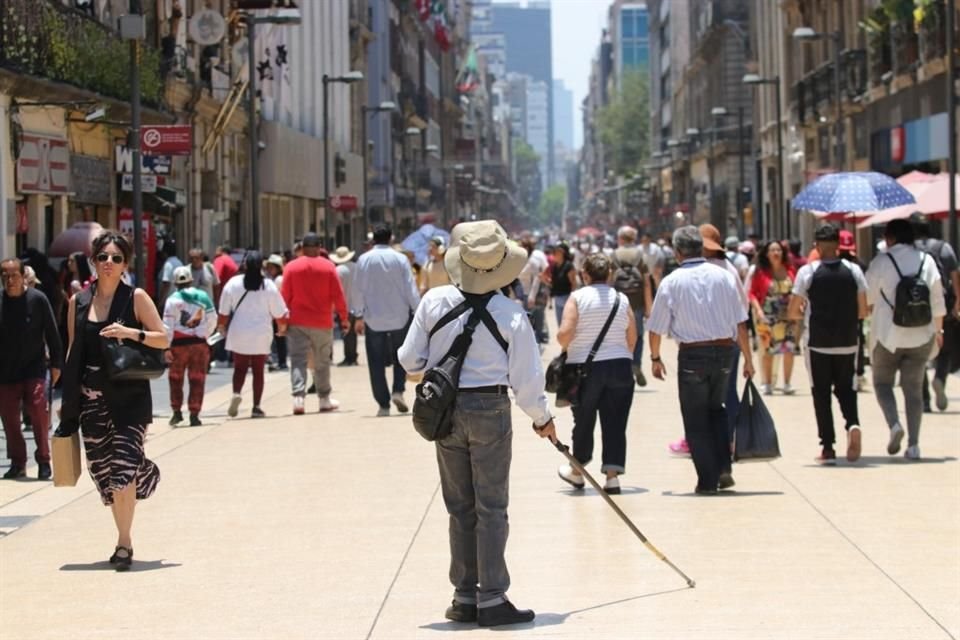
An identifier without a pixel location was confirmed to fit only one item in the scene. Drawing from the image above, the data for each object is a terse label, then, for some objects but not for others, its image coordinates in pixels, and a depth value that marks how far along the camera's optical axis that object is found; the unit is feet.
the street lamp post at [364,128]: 209.46
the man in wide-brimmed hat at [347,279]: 88.63
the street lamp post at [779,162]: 176.86
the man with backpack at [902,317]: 46.73
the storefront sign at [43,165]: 89.97
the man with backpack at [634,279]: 67.87
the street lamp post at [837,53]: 133.27
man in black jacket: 44.57
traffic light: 211.00
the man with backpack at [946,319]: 58.29
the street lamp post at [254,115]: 111.69
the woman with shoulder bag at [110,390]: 32.19
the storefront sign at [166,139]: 79.66
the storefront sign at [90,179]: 99.50
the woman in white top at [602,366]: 41.06
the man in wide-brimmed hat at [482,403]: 26.58
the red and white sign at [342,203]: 188.55
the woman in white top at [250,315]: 61.72
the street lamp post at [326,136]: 171.01
